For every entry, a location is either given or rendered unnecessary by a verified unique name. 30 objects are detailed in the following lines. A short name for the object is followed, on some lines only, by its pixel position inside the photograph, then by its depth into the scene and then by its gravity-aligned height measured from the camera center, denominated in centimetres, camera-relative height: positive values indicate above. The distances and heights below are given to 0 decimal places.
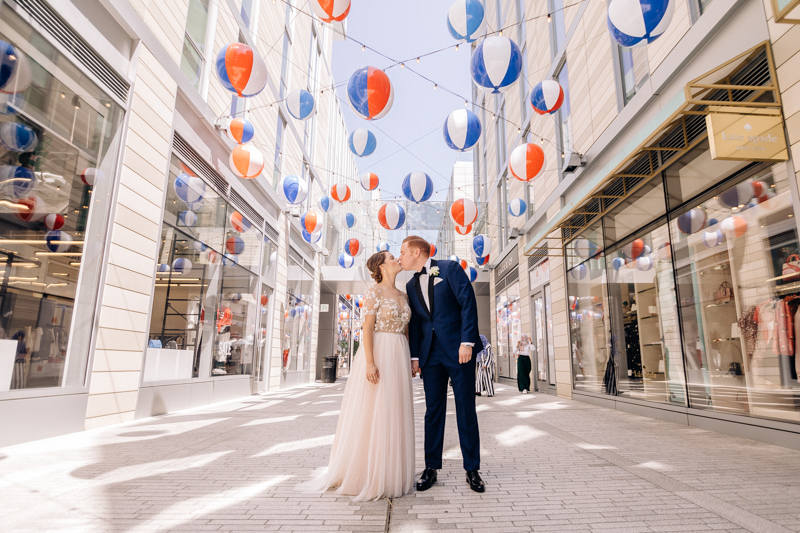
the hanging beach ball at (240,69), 643 +404
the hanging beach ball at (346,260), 1789 +352
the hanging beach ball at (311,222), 1252 +351
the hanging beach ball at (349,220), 1595 +455
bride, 290 -45
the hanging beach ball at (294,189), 1082 +382
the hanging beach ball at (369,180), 1192 +450
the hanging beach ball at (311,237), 1342 +332
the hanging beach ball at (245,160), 805 +336
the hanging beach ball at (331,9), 578 +442
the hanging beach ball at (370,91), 636 +368
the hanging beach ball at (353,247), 1633 +367
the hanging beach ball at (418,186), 1001 +364
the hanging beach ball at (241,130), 845 +410
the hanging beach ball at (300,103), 826 +453
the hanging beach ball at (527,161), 820 +348
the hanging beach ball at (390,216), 1152 +341
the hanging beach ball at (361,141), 902 +417
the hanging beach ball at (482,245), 1499 +350
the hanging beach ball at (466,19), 660 +495
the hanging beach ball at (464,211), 1099 +340
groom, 318 +5
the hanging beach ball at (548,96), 755 +430
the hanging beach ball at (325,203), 1356 +438
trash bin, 1819 -89
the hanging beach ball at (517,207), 1316 +423
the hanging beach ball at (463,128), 744 +369
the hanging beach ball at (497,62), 604 +393
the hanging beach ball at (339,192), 1235 +429
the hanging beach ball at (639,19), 494 +376
